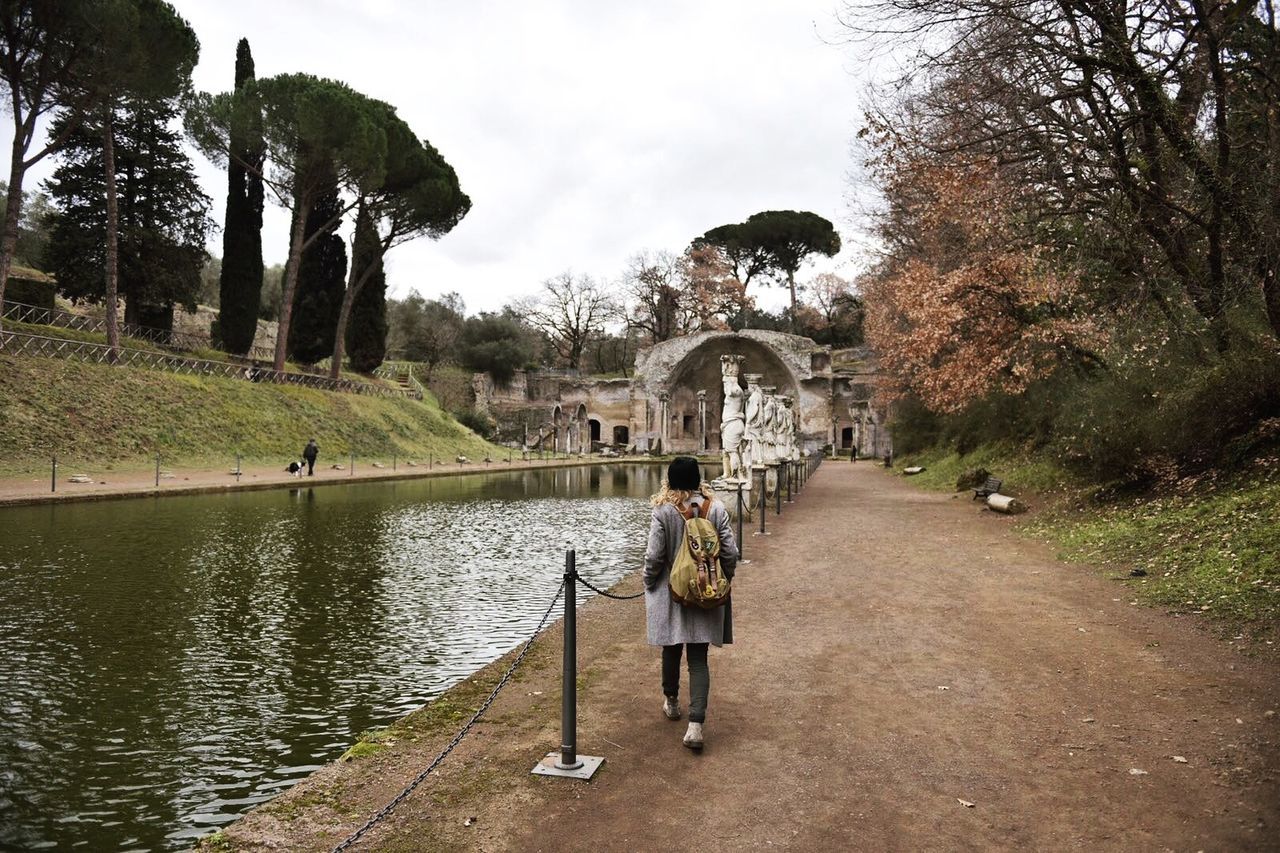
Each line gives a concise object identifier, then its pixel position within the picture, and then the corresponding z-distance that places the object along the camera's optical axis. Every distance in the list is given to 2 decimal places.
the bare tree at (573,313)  58.59
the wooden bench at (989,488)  15.59
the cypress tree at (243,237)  31.27
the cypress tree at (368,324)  39.62
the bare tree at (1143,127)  6.81
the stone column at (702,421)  47.01
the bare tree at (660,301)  55.59
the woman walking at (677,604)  3.97
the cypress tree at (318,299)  37.16
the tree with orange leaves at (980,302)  13.12
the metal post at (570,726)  3.60
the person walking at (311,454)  22.70
